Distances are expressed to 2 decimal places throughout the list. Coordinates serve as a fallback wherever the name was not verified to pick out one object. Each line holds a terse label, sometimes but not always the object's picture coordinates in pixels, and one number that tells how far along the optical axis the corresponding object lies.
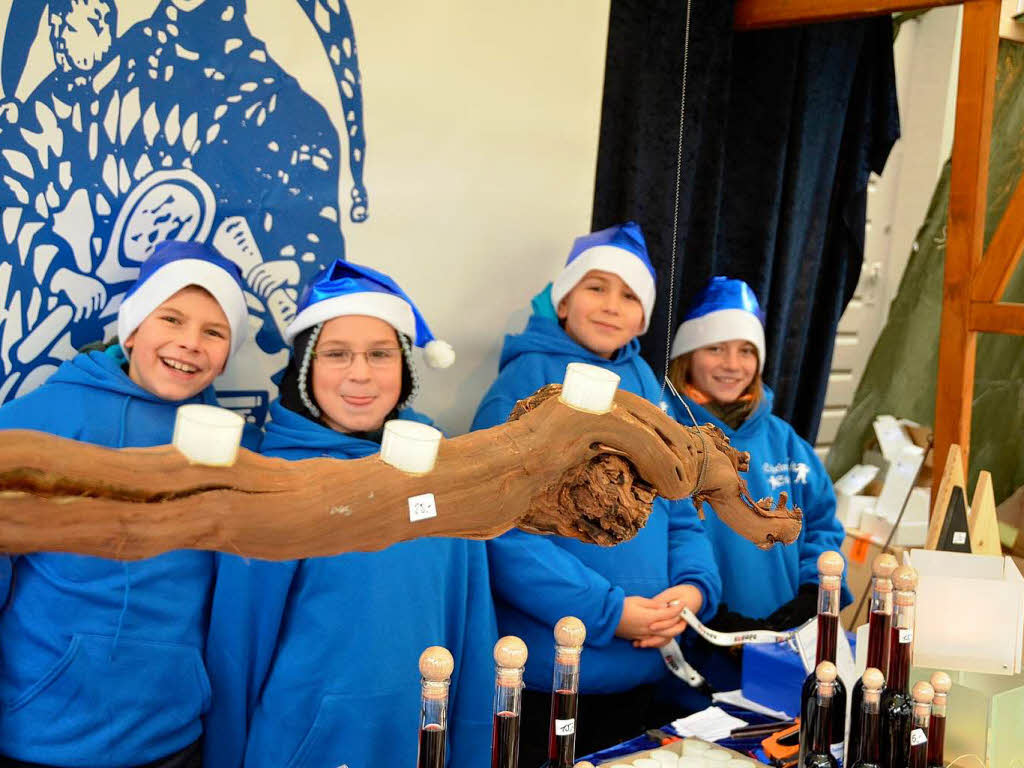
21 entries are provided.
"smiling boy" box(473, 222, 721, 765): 2.13
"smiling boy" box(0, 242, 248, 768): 1.65
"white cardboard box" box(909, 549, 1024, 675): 1.62
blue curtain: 2.79
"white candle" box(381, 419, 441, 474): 0.83
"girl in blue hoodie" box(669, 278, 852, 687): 2.51
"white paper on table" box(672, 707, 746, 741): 1.78
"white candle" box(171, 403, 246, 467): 0.75
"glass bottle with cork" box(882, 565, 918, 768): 1.48
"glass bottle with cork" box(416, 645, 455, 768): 1.11
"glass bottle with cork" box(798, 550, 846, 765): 1.48
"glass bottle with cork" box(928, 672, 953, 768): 1.41
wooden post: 2.46
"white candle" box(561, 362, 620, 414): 0.94
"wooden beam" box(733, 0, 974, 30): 2.55
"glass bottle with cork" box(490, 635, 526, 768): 1.12
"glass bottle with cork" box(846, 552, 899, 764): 1.48
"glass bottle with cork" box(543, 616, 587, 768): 1.18
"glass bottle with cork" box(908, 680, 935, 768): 1.38
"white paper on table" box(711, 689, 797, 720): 1.90
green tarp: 2.88
